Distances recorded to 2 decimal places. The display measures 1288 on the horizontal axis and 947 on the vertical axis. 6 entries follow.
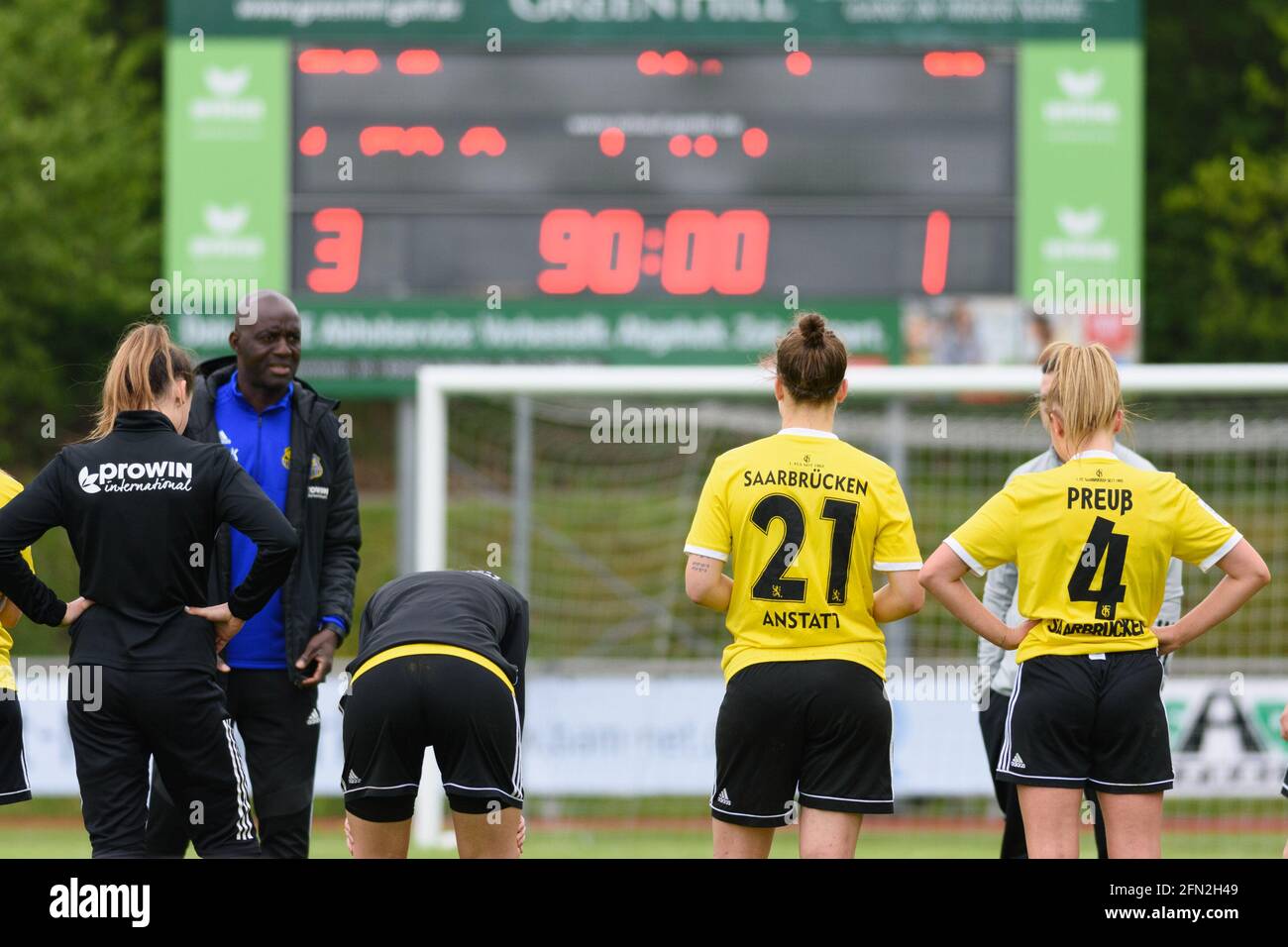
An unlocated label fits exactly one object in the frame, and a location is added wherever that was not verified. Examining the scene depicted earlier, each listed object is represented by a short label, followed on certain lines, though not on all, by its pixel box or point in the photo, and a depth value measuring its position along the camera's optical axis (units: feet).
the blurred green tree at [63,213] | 127.85
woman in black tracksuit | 26.43
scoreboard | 64.08
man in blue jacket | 30.53
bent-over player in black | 26.89
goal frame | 53.83
